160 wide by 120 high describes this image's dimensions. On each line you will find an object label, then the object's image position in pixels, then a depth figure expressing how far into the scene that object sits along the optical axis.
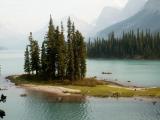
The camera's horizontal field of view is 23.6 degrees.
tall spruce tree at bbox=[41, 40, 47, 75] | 123.25
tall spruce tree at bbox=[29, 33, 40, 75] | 129.00
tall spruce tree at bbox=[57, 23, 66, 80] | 116.75
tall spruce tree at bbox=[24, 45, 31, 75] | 136.38
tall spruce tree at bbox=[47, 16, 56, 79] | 120.56
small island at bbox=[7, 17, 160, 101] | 110.71
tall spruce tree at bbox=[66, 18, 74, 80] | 116.69
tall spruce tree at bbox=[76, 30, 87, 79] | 122.00
